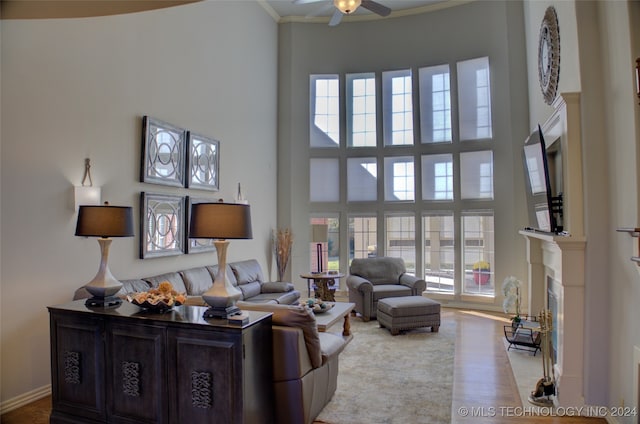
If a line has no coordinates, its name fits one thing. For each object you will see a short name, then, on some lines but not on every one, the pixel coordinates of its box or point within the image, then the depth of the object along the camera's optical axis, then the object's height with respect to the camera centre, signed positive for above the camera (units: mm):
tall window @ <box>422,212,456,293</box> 7406 -664
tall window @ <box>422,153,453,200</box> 7445 +706
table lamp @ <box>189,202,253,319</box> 2594 -73
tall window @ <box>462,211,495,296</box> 7086 -666
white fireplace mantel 3279 -880
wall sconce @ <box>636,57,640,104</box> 2163 +736
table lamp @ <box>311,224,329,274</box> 7234 -299
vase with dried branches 7660 -582
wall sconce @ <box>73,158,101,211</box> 3824 +266
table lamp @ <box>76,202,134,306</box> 3082 -73
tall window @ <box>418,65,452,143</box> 7473 +2055
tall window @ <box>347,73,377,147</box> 7973 +2084
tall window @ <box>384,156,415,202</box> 7719 +705
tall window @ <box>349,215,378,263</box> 7902 -408
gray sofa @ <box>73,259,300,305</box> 4191 -807
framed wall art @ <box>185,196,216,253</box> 5367 -341
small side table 6266 -1038
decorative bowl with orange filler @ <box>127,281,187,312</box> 2791 -555
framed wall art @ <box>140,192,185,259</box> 4629 -70
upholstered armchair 6082 -1053
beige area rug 3188 -1565
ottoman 5336 -1310
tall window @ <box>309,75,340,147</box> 8102 +2055
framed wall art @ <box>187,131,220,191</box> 5414 +787
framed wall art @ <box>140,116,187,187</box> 4648 +801
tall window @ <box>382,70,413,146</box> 7754 +2067
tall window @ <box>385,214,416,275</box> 7641 -427
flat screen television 3768 +299
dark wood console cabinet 2467 -963
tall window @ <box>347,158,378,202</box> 7914 +718
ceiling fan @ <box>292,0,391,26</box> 4422 +2592
